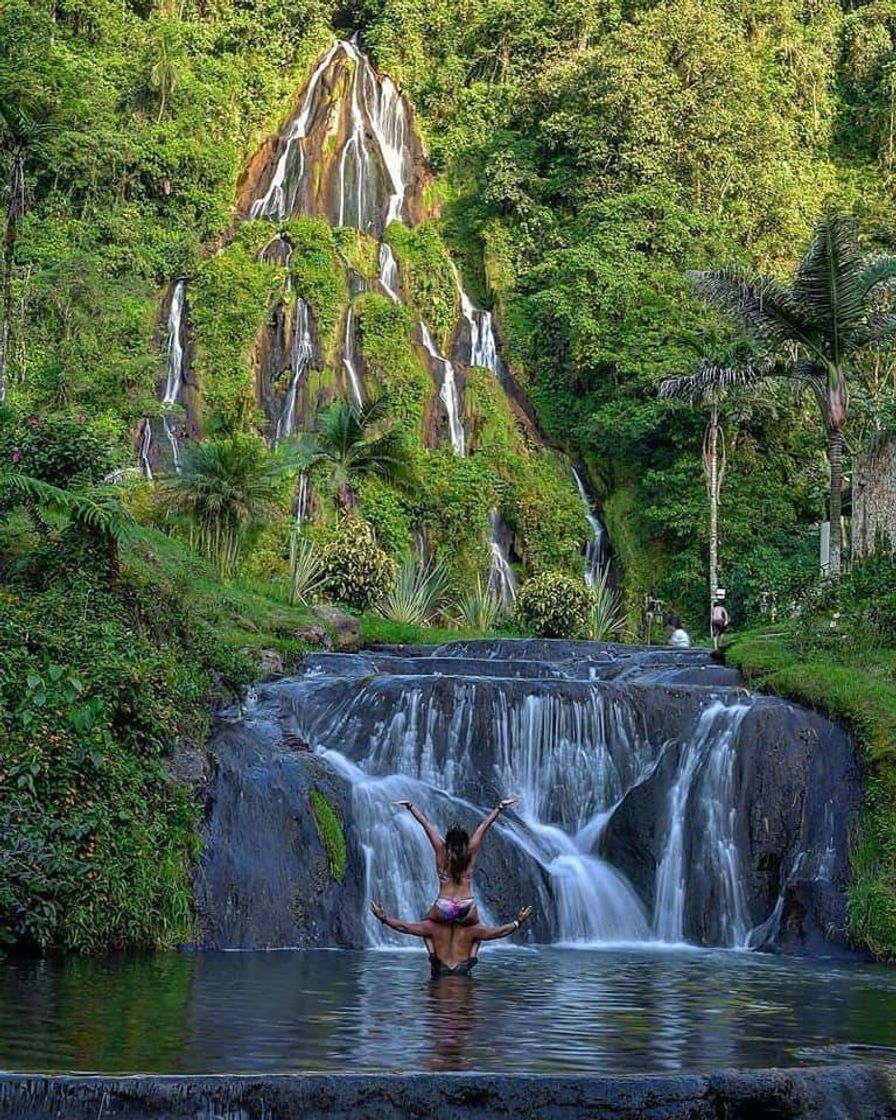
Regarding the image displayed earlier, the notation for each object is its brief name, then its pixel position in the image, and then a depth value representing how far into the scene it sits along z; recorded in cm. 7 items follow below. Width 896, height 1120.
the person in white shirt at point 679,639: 2663
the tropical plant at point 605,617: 2981
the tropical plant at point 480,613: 3000
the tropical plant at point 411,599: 2766
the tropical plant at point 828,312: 2295
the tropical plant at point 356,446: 3262
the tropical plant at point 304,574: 2495
